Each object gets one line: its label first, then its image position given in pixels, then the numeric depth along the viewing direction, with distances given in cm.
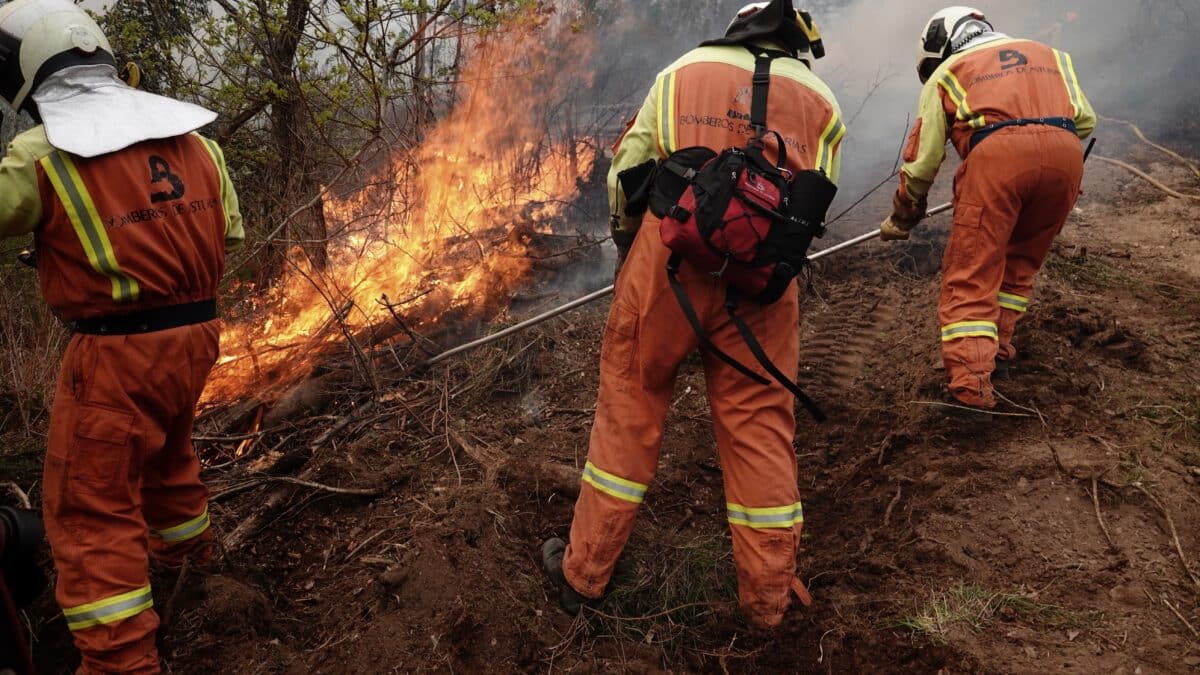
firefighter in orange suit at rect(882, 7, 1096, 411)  353
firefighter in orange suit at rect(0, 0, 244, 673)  224
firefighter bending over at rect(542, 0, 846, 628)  249
